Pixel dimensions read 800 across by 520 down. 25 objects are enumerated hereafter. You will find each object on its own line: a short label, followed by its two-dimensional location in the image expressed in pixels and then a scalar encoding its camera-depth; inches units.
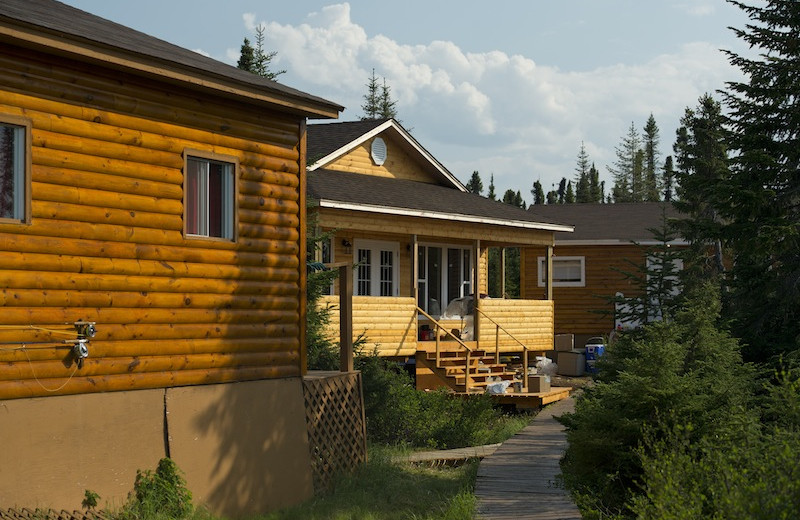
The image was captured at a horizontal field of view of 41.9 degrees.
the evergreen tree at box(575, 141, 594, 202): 3531.5
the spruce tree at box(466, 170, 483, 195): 3619.6
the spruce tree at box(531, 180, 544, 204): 3621.3
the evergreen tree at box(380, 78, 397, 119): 2699.3
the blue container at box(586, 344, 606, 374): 1189.1
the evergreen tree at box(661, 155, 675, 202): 3329.2
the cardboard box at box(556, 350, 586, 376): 1191.6
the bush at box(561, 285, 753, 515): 493.4
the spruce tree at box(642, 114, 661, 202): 3769.7
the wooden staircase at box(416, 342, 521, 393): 903.1
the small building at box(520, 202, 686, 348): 1440.7
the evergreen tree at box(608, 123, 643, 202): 3686.0
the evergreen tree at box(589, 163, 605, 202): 3380.2
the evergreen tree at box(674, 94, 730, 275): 1183.6
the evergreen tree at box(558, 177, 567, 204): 4154.8
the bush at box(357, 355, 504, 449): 726.5
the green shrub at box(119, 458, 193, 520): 464.4
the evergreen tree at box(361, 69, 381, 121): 2706.7
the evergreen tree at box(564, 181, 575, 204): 3065.9
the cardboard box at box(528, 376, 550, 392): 890.7
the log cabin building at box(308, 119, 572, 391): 894.4
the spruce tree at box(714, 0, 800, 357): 679.1
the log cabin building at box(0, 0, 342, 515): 434.9
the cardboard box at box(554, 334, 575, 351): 1273.4
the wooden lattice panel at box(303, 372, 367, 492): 574.9
